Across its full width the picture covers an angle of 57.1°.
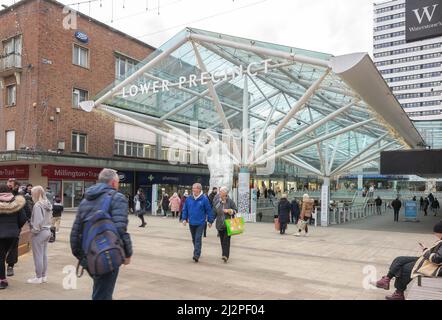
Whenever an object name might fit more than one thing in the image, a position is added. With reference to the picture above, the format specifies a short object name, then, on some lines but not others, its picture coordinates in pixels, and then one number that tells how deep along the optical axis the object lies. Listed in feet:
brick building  88.17
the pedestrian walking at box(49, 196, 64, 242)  44.55
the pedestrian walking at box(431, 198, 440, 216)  102.38
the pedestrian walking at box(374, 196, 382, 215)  101.62
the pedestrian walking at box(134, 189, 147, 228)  56.70
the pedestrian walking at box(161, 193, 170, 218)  80.18
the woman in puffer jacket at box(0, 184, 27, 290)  20.72
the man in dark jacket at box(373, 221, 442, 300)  18.79
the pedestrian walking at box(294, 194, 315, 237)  50.14
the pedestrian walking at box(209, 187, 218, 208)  57.51
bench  16.28
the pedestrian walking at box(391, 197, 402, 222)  78.33
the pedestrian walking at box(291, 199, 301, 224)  66.28
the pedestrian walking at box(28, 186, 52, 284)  22.79
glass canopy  62.27
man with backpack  12.94
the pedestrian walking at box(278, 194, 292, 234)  51.29
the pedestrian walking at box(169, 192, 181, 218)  75.87
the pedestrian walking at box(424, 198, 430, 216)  98.39
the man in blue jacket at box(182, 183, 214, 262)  29.45
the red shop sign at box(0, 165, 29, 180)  90.12
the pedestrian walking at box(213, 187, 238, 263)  30.37
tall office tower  353.72
